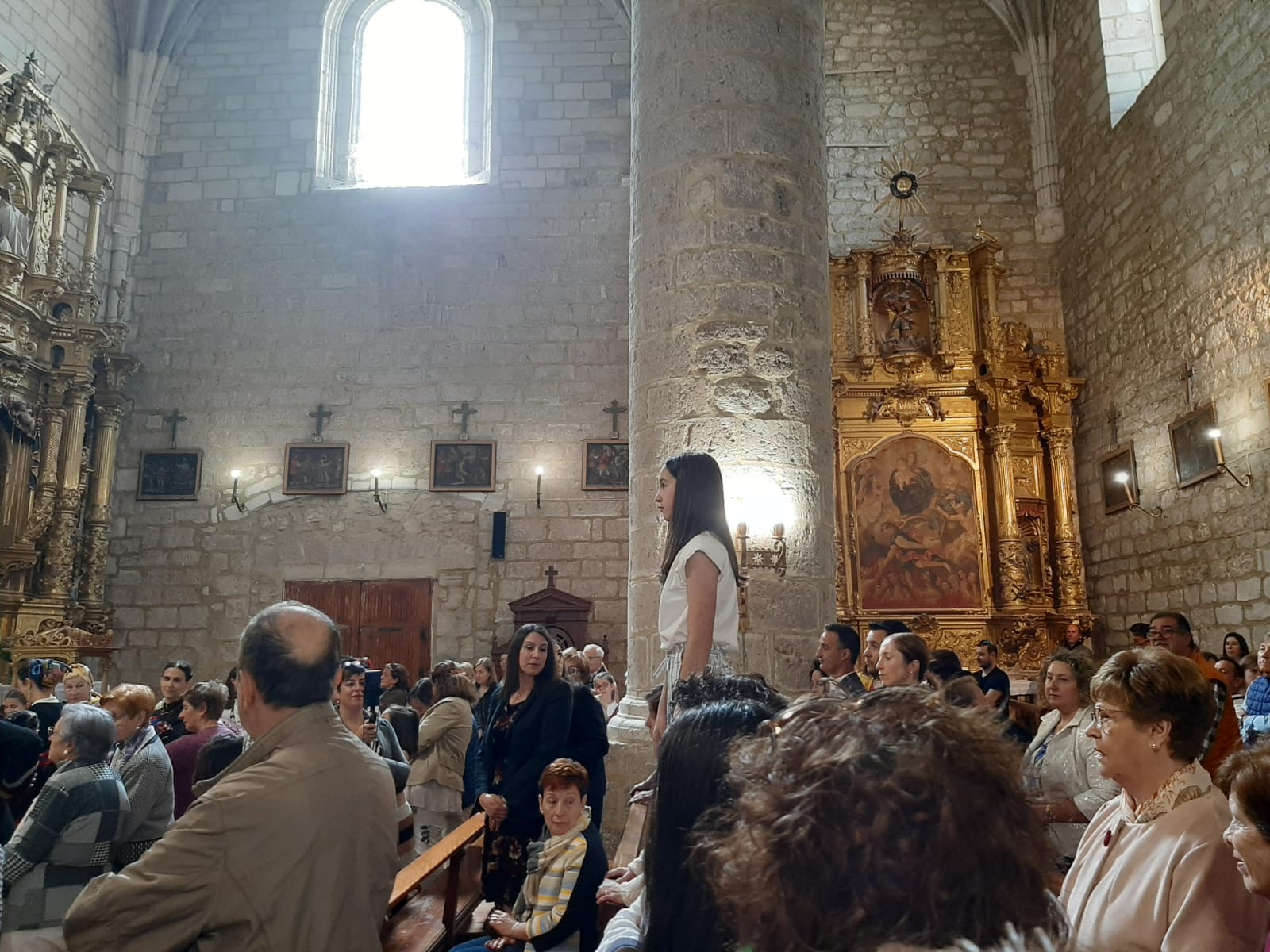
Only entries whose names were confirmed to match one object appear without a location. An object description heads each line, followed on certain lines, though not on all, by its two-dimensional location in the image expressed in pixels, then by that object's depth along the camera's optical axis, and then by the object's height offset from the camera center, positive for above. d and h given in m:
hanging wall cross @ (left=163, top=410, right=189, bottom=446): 11.86 +2.61
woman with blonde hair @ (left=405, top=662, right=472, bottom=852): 4.97 -0.83
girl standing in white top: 3.02 +0.16
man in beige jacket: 1.65 -0.44
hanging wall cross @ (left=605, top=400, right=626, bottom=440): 11.62 +2.66
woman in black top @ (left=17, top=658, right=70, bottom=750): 5.25 -0.39
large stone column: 4.67 +1.70
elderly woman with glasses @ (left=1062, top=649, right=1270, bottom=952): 1.69 -0.45
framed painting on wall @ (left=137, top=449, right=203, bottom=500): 11.72 +1.87
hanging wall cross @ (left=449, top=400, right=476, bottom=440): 11.70 +2.67
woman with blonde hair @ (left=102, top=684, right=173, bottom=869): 3.16 -0.59
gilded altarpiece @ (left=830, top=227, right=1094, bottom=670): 10.45 +1.93
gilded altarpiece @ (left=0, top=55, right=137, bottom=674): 10.00 +2.74
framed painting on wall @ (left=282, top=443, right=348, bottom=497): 11.57 +1.91
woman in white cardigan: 3.02 -0.53
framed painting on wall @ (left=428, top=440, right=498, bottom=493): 11.53 +1.96
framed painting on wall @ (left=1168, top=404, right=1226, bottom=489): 8.14 +1.59
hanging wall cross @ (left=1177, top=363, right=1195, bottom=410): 8.65 +2.31
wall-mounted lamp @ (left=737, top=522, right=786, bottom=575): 4.60 +0.33
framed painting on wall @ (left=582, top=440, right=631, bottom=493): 11.48 +1.95
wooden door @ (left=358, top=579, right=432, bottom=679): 11.14 -0.05
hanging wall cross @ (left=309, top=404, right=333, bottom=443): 11.71 +2.62
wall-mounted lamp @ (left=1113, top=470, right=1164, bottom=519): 9.34 +1.30
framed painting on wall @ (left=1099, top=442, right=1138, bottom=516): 9.87 +1.54
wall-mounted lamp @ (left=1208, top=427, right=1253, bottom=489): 7.70 +1.33
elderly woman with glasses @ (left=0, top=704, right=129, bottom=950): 2.86 -0.68
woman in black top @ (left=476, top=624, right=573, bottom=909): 3.55 -0.53
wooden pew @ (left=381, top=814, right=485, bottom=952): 3.21 -1.24
